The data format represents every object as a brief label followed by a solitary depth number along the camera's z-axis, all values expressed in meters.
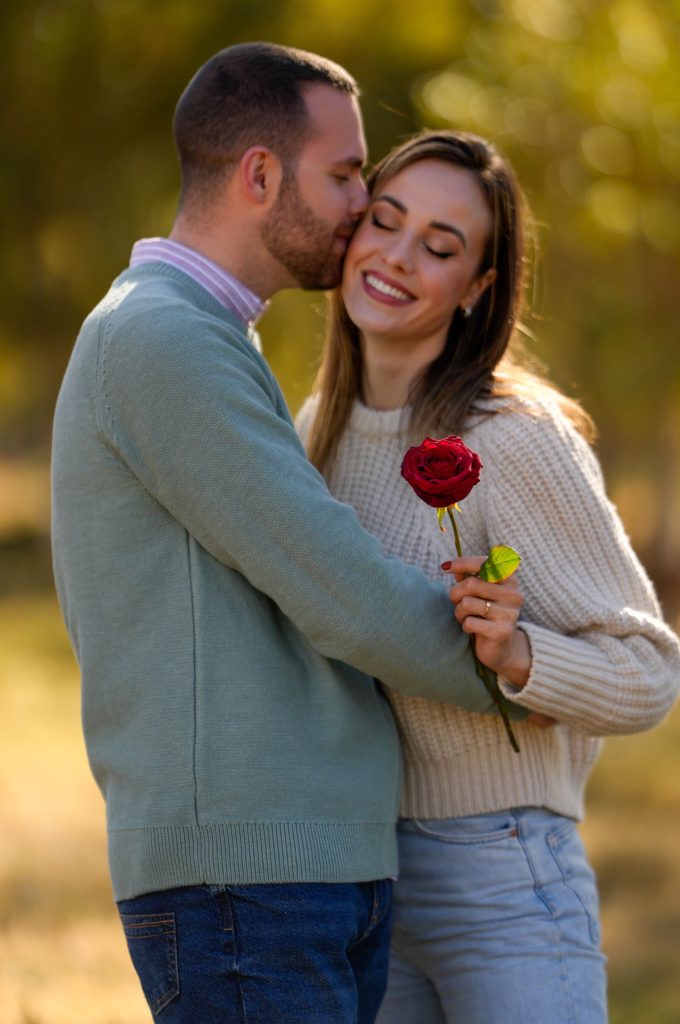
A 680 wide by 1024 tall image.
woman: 5.34
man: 4.64
